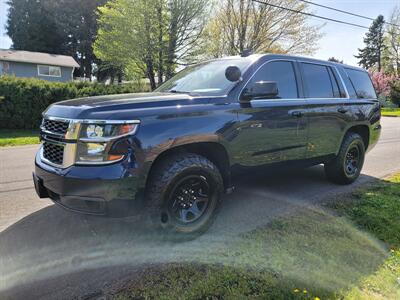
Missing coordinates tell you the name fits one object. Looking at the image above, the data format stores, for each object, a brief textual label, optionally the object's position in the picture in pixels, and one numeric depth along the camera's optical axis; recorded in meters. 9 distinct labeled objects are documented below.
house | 28.83
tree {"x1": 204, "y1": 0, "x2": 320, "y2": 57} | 23.42
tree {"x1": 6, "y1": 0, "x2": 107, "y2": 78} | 39.16
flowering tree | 38.36
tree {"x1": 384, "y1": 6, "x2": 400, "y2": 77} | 50.14
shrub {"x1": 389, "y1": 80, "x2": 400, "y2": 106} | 35.75
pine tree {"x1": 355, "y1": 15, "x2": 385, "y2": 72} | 61.03
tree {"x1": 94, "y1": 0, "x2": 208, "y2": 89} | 20.38
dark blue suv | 2.77
